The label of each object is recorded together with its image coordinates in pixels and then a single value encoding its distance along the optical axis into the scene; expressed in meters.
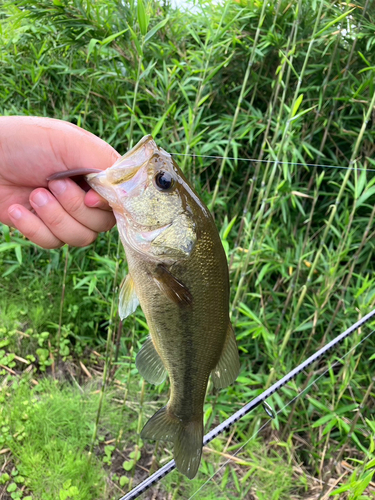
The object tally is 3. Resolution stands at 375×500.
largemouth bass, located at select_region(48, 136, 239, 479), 0.30
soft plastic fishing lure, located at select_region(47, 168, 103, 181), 0.29
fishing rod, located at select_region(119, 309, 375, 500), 0.36
